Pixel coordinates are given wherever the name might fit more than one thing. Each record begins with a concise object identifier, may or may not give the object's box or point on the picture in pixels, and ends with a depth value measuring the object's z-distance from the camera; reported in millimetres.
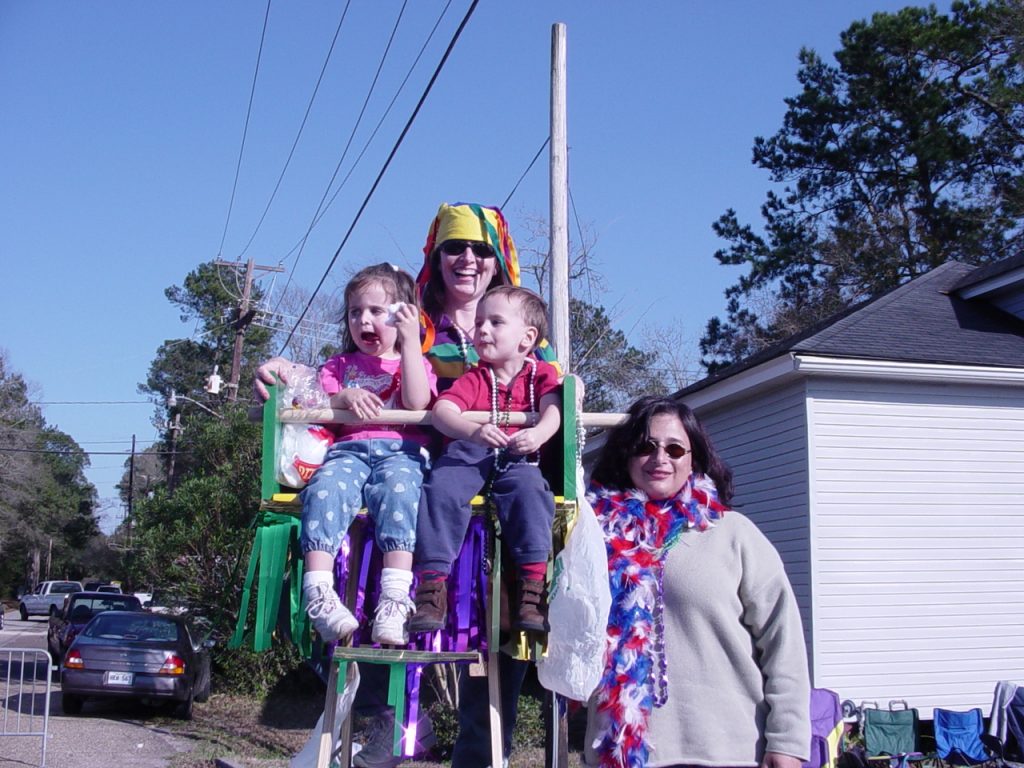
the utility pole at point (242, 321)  29084
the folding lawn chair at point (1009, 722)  10109
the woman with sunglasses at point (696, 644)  2807
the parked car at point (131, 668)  13117
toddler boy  3184
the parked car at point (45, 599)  45281
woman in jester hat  3568
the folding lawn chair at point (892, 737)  9961
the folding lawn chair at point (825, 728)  8539
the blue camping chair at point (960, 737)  10086
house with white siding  10945
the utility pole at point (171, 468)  39231
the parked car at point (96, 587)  42656
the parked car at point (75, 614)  19203
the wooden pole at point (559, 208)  9055
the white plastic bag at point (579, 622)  2961
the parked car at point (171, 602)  15016
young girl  3145
